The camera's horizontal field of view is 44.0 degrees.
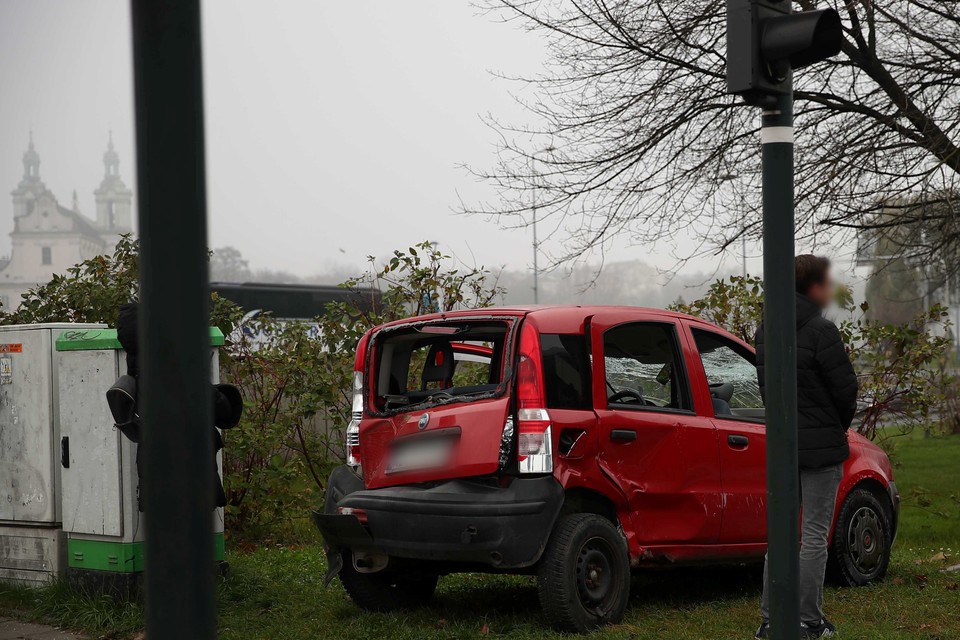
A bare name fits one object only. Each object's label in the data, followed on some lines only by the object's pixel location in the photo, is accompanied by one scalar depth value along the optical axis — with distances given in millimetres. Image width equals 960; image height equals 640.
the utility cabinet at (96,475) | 7184
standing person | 6008
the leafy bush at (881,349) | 11086
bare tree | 11891
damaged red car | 6023
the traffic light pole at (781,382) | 3920
